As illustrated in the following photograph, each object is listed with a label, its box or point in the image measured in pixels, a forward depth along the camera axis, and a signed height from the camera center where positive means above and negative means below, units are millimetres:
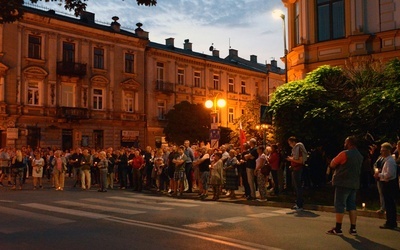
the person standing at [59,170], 20602 -627
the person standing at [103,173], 19484 -727
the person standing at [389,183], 10133 -641
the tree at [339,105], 14125 +1609
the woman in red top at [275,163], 15898 -283
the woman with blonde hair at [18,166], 21047 -443
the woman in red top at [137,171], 20172 -675
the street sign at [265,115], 16594 +1436
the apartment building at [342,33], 19938 +5521
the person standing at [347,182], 9000 -540
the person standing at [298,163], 12586 -228
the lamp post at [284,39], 26548 +6962
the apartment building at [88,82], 36719 +6921
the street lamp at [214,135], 20578 +895
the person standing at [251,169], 15319 -465
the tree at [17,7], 9297 +3058
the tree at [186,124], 44344 +3038
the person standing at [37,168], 20766 -531
